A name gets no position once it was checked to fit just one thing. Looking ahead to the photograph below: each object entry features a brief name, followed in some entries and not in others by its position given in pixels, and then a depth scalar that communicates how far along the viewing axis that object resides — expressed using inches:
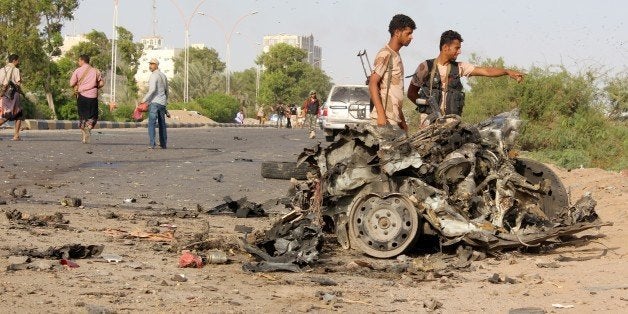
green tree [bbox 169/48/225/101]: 4653.1
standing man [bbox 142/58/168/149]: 871.1
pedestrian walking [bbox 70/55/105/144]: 893.2
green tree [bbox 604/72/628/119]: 1082.7
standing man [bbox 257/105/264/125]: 3429.1
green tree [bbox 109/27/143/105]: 3250.5
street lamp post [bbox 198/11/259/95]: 3979.8
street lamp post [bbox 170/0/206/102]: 3400.6
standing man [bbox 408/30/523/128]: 404.8
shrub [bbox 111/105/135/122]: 2467.4
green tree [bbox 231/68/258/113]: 5585.6
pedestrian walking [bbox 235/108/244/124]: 3184.1
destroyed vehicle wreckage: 309.6
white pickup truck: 1309.1
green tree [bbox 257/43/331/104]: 4948.3
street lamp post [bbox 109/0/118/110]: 2682.6
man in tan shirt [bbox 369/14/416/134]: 384.2
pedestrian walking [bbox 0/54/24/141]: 865.5
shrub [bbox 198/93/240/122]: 3509.1
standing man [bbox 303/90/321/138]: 1657.5
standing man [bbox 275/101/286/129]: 2721.5
